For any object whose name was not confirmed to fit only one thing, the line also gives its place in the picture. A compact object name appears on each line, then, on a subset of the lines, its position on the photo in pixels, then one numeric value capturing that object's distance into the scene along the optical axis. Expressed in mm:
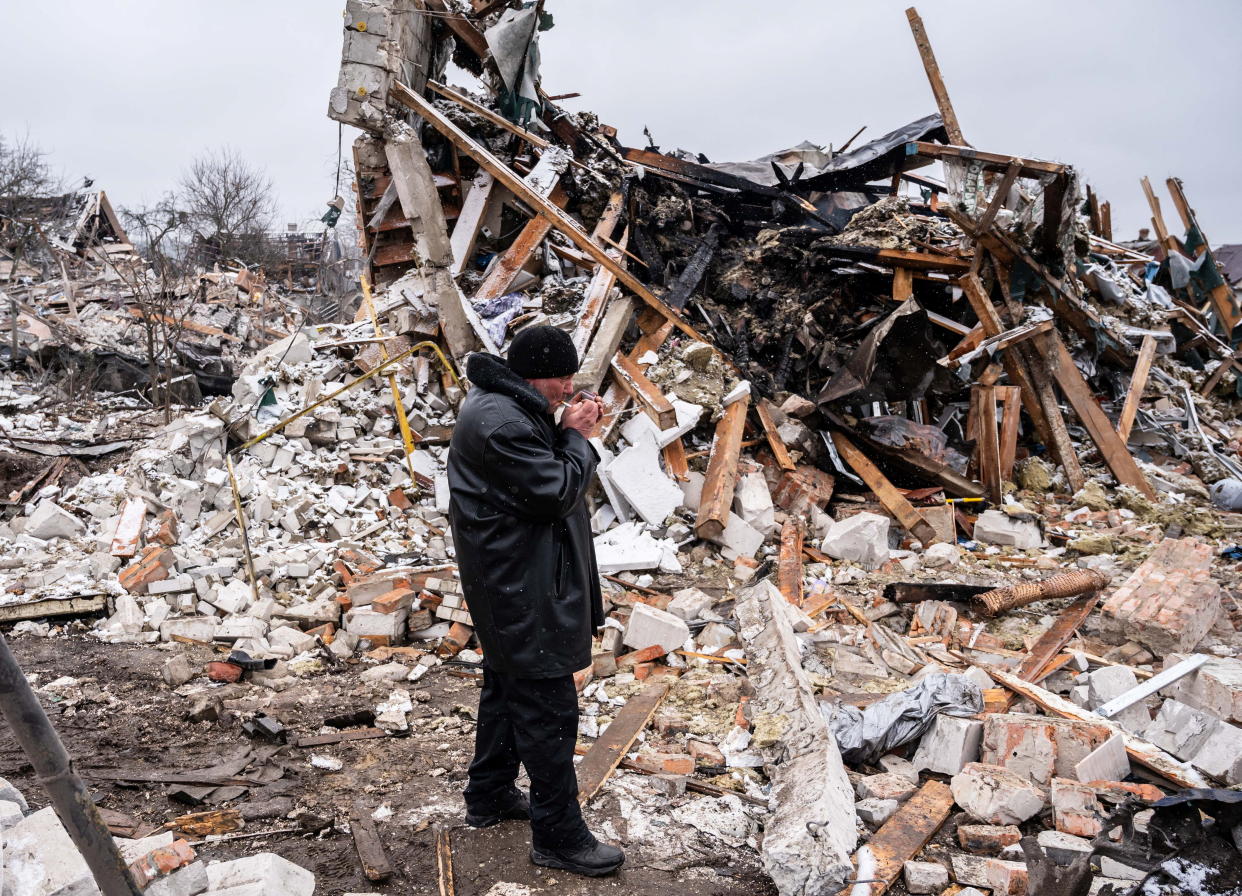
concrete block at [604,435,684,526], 6441
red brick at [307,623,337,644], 4855
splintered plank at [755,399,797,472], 7164
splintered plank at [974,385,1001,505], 7372
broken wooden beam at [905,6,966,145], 8883
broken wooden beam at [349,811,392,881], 2539
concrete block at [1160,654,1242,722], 3334
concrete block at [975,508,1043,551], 6656
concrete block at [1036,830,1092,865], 2592
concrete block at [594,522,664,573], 5758
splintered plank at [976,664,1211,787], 2986
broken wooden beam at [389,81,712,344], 7773
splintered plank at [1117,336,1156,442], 8383
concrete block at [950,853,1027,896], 2457
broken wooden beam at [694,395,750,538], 6285
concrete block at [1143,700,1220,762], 3152
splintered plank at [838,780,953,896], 2539
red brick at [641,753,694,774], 3262
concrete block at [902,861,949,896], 2514
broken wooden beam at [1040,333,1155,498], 7727
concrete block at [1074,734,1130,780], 2953
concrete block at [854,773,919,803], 2971
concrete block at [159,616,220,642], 4848
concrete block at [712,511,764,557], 6258
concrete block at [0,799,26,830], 1929
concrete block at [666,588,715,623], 4957
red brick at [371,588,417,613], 4902
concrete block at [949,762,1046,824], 2801
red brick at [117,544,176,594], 5324
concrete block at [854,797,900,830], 2852
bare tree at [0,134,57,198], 21938
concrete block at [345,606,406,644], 4840
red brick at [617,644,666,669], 4445
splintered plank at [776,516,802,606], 5547
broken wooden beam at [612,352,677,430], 6832
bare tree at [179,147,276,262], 25625
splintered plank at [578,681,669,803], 3154
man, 2375
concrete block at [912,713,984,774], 3117
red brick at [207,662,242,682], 4266
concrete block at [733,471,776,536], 6504
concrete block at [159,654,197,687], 4184
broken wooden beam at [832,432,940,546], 6742
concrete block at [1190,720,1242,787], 3018
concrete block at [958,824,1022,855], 2689
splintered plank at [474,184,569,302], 8227
